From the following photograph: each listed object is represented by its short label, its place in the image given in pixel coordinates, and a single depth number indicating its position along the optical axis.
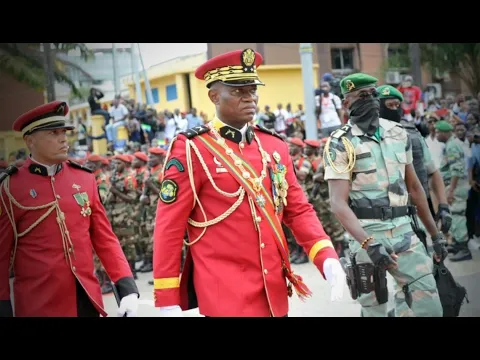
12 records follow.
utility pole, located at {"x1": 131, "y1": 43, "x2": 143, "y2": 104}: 9.72
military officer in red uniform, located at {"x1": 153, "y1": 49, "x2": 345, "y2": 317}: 3.75
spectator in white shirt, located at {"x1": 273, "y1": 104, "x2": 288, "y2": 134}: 18.92
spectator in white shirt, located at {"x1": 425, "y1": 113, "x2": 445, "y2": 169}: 10.52
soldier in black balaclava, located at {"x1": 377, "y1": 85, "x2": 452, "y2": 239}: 5.91
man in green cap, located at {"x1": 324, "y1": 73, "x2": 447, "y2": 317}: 5.00
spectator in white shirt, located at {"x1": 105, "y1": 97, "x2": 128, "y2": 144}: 16.67
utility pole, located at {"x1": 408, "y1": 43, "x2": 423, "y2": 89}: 13.03
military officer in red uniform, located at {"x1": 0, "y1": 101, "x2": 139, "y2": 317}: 4.15
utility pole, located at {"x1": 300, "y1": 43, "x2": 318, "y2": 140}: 11.99
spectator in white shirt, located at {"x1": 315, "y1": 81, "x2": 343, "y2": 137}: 13.89
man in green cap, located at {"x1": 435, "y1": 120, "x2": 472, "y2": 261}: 9.94
